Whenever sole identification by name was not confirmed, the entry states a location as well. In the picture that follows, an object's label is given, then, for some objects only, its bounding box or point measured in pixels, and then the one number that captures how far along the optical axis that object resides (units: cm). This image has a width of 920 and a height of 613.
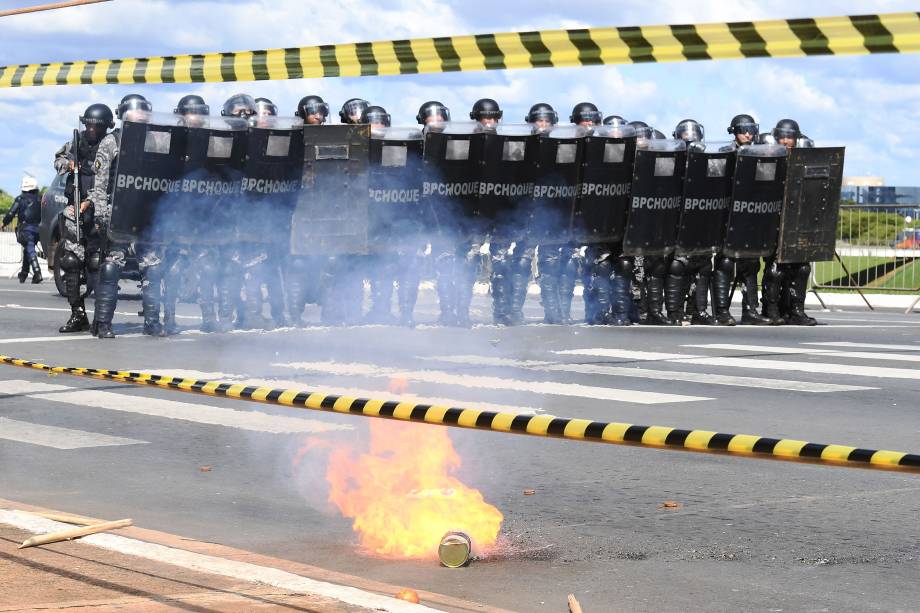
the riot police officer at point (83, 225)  1636
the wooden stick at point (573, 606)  531
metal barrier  2611
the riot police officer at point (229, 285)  1719
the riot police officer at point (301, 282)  1764
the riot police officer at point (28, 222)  2929
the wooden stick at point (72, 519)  659
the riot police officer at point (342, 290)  1800
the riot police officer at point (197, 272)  1653
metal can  604
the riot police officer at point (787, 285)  2000
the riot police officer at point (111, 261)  1595
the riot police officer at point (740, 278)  1959
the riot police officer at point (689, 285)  1930
